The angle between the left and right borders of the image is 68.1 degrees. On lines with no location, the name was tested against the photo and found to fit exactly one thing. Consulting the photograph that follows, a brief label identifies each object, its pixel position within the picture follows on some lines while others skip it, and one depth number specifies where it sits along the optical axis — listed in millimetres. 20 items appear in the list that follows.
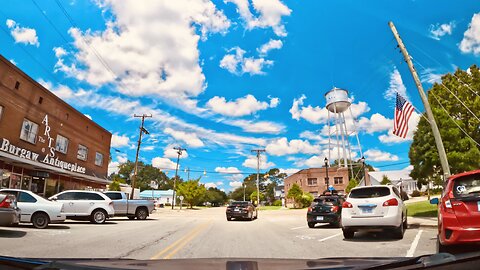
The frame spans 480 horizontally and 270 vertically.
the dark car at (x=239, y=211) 25953
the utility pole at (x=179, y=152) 64462
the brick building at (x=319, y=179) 69062
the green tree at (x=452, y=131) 17797
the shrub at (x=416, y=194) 58769
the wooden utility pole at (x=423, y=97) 14531
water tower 58406
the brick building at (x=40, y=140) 22594
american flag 16375
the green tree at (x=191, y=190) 60000
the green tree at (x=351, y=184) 50200
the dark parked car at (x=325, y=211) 17547
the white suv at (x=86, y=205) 18703
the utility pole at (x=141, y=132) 38938
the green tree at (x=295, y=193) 53381
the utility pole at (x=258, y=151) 66550
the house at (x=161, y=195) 99719
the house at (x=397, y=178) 68250
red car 6145
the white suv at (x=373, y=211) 10885
